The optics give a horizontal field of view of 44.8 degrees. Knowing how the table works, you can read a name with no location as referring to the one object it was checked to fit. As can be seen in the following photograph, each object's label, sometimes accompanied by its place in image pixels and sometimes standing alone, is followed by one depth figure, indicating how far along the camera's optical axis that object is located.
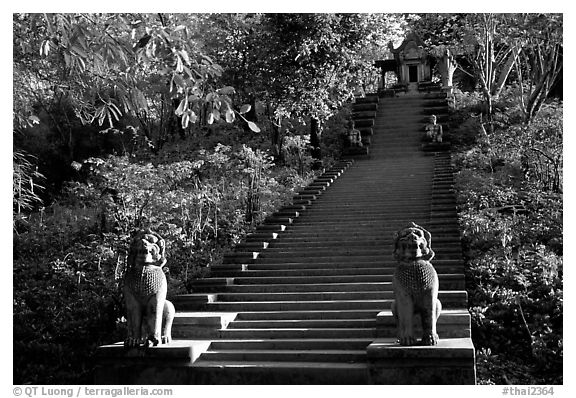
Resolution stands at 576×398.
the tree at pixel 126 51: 5.66
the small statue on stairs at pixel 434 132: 20.47
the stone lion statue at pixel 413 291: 6.73
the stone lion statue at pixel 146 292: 7.09
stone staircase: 7.10
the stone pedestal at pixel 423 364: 6.50
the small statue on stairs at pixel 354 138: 20.70
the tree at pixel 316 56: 18.53
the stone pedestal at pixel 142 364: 7.14
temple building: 32.28
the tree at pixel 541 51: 14.80
